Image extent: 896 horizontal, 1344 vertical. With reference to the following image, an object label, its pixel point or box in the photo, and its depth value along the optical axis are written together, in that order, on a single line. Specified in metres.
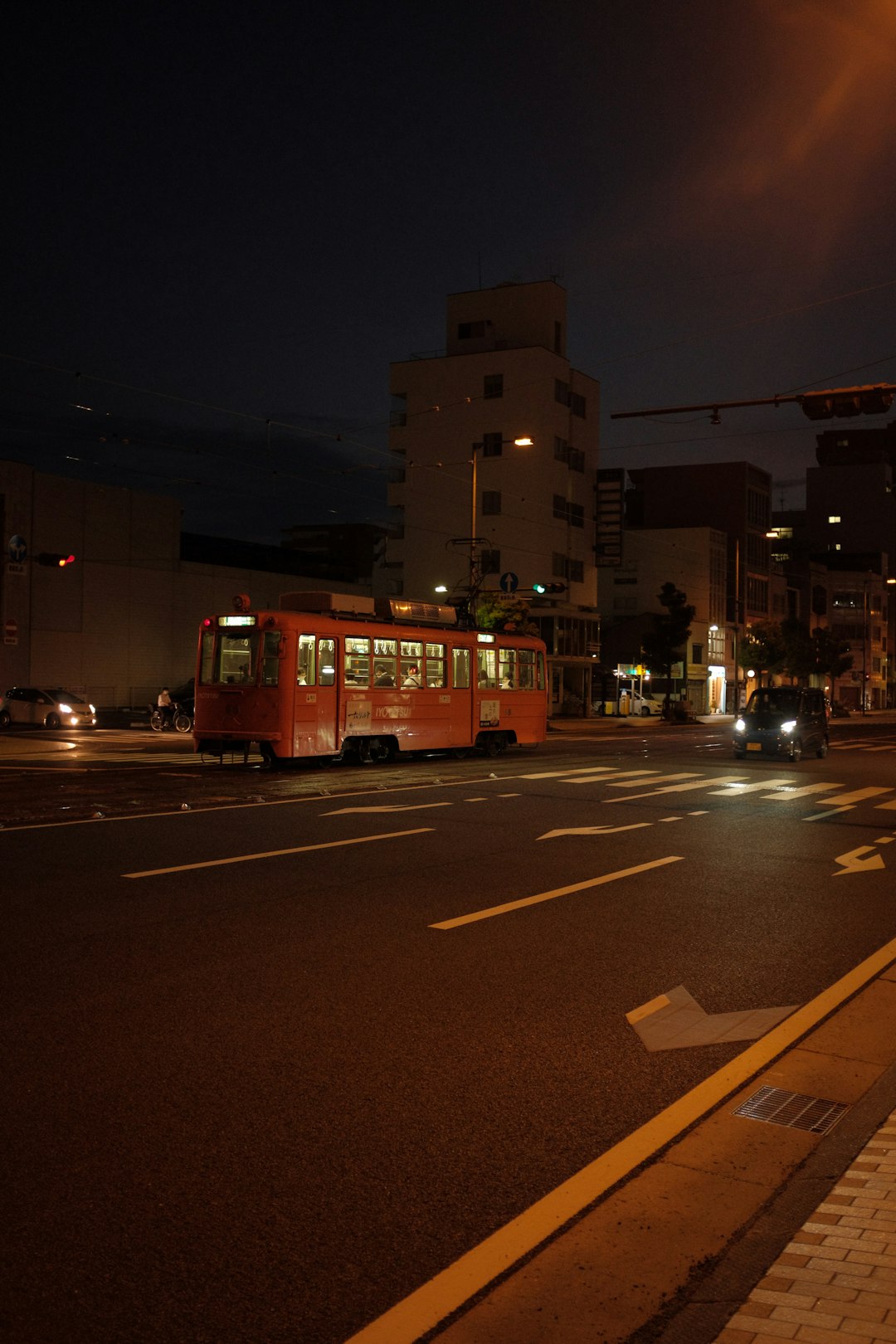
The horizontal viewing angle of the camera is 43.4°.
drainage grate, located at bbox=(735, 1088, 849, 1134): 5.10
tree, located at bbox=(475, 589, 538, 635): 43.75
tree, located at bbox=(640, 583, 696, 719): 67.19
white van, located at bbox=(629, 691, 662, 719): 67.94
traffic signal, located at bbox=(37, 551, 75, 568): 37.00
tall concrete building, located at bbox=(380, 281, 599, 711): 65.38
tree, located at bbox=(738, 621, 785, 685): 79.38
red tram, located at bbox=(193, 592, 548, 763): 22.86
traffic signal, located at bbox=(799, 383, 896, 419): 14.77
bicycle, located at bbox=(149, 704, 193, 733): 38.84
